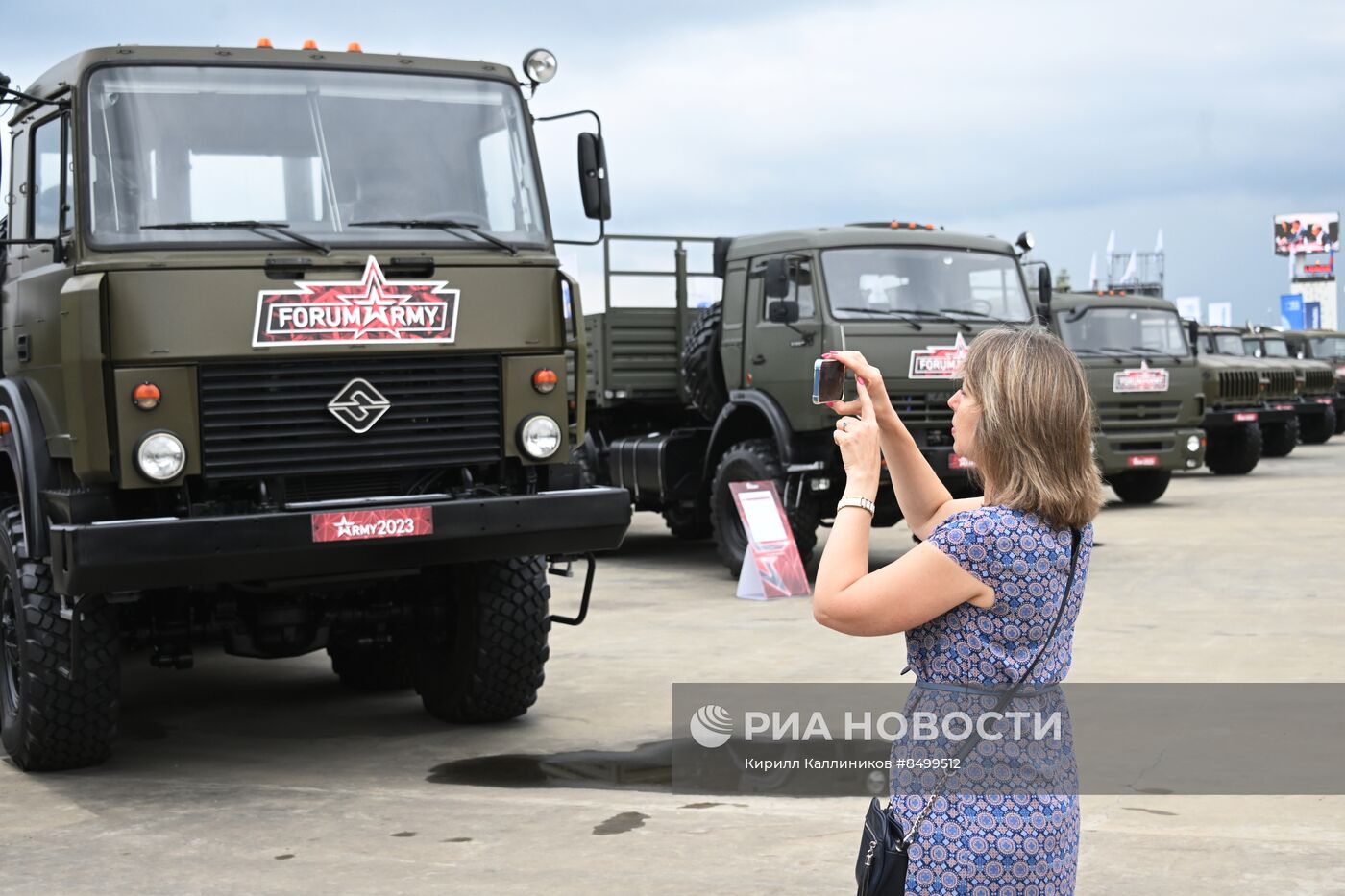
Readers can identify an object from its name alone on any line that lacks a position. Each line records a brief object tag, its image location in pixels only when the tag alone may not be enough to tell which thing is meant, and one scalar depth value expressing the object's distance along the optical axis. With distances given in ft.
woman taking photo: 8.64
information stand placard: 37.58
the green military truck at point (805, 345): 38.63
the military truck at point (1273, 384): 78.74
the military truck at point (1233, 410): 73.77
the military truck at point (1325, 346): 97.86
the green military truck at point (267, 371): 20.10
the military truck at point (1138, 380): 56.39
